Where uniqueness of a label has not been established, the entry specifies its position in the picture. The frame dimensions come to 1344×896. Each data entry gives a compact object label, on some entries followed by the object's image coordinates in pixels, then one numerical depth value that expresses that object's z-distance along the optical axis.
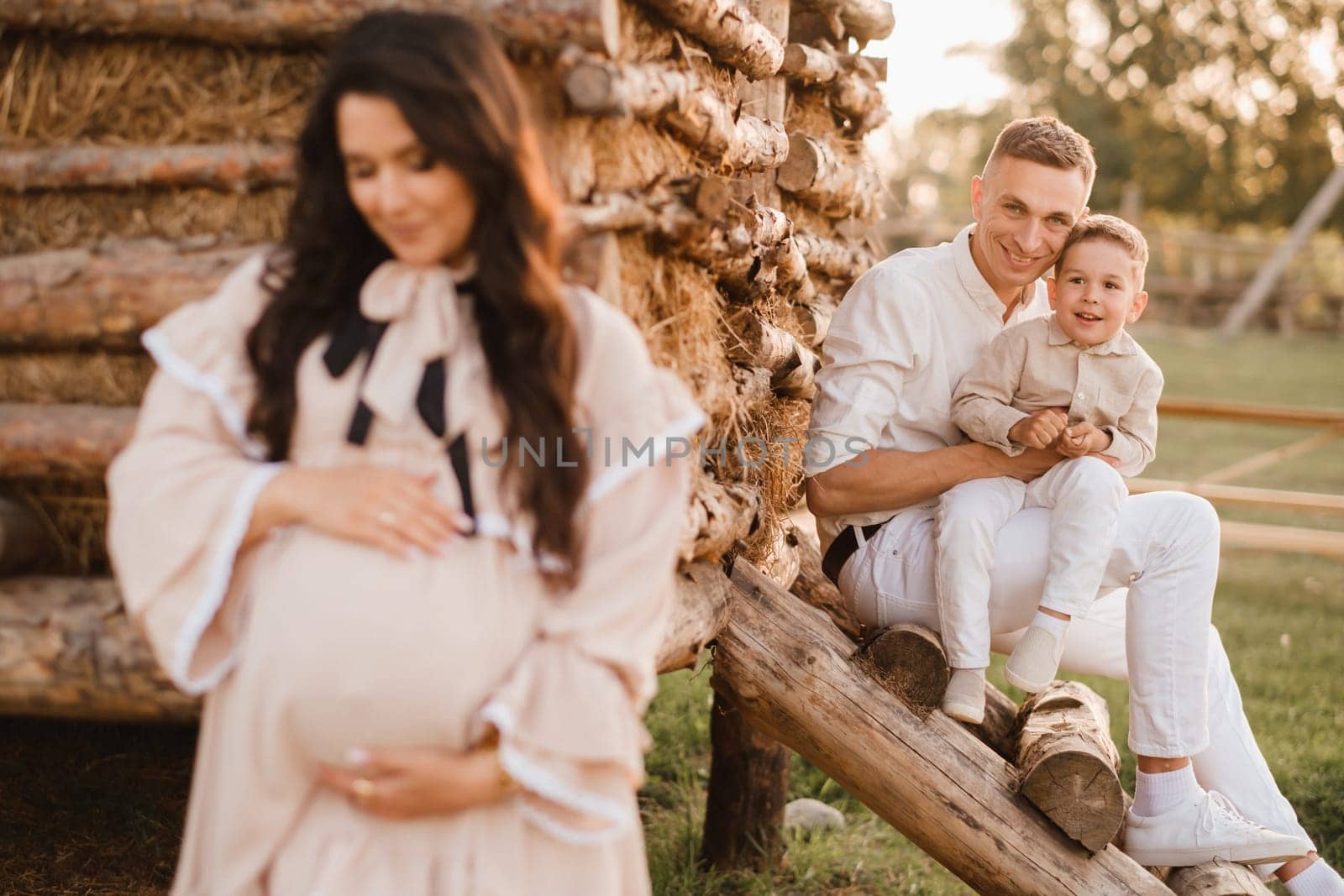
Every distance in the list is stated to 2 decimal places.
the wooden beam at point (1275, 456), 7.67
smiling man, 3.12
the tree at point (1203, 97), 34.25
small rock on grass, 4.85
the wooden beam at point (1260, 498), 7.49
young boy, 3.11
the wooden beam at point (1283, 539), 7.57
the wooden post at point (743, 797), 4.29
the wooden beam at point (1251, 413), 7.27
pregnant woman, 1.85
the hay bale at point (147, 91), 2.39
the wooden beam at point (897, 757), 3.02
